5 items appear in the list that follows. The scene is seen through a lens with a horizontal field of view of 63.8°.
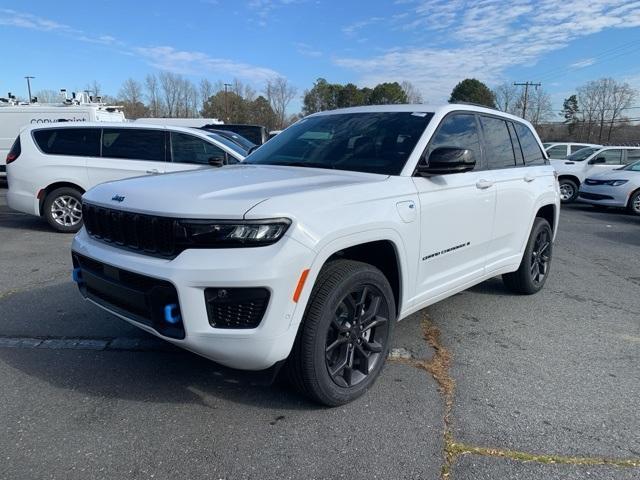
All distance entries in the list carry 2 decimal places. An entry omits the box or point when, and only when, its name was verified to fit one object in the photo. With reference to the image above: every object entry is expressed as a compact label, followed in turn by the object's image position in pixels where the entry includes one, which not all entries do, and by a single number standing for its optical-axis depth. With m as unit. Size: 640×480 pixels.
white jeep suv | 2.54
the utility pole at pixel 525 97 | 63.74
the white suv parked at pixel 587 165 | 15.45
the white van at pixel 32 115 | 14.31
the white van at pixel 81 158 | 8.42
